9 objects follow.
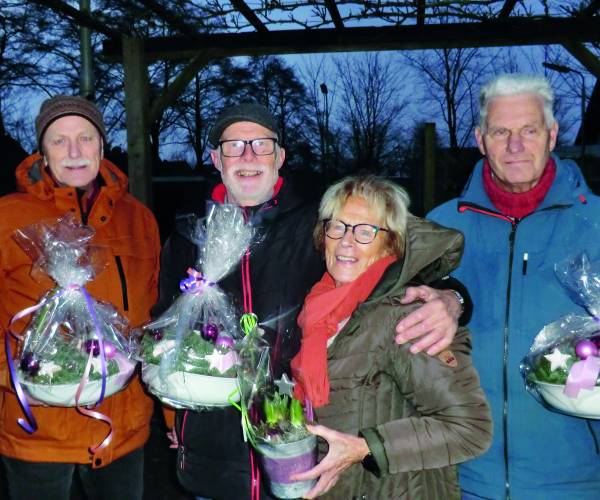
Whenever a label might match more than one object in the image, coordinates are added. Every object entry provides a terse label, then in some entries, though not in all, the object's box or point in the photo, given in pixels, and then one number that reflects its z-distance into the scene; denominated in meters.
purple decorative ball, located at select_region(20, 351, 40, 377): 2.28
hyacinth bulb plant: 1.89
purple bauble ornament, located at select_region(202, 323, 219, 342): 2.21
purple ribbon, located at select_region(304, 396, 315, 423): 1.98
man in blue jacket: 2.28
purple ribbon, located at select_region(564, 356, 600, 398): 1.93
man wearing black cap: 2.44
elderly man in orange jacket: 2.62
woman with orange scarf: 1.96
